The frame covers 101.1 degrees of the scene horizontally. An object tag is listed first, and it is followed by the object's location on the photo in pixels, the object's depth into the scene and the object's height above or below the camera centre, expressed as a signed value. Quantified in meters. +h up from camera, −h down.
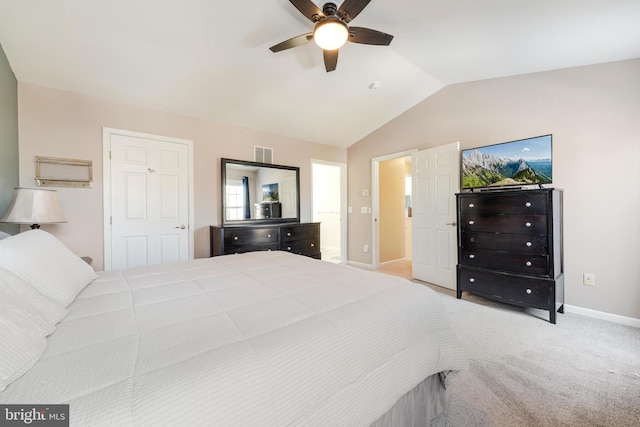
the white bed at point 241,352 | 0.64 -0.42
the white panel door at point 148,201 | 3.05 +0.16
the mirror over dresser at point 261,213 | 3.59 +0.00
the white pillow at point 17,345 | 0.63 -0.35
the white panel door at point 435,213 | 3.59 -0.03
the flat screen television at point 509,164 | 2.81 +0.54
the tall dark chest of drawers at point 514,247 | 2.59 -0.40
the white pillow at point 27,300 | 0.85 -0.29
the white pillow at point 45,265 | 1.09 -0.23
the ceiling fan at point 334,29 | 1.86 +1.43
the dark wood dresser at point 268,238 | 3.46 -0.37
